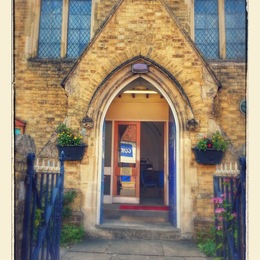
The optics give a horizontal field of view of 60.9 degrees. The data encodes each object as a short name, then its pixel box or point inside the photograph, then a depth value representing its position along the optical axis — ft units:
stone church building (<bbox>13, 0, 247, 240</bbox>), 17.04
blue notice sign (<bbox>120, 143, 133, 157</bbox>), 25.59
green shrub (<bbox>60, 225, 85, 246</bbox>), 15.24
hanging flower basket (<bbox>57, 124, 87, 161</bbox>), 16.67
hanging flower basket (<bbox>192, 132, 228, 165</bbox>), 16.07
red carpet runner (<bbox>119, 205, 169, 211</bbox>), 22.11
